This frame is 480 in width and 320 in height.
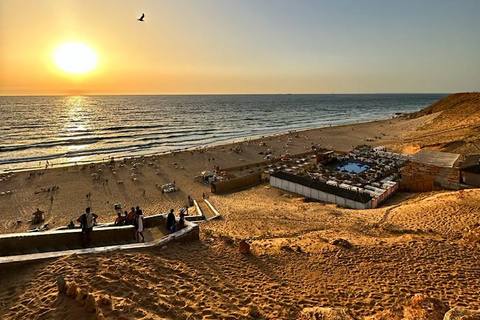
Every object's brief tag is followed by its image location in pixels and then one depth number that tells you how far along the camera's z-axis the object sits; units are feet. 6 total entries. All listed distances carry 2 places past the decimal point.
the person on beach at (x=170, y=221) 32.31
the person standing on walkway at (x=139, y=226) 29.58
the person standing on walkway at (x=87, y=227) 27.27
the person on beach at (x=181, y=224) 31.96
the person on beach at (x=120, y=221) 34.10
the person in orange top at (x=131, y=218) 33.12
